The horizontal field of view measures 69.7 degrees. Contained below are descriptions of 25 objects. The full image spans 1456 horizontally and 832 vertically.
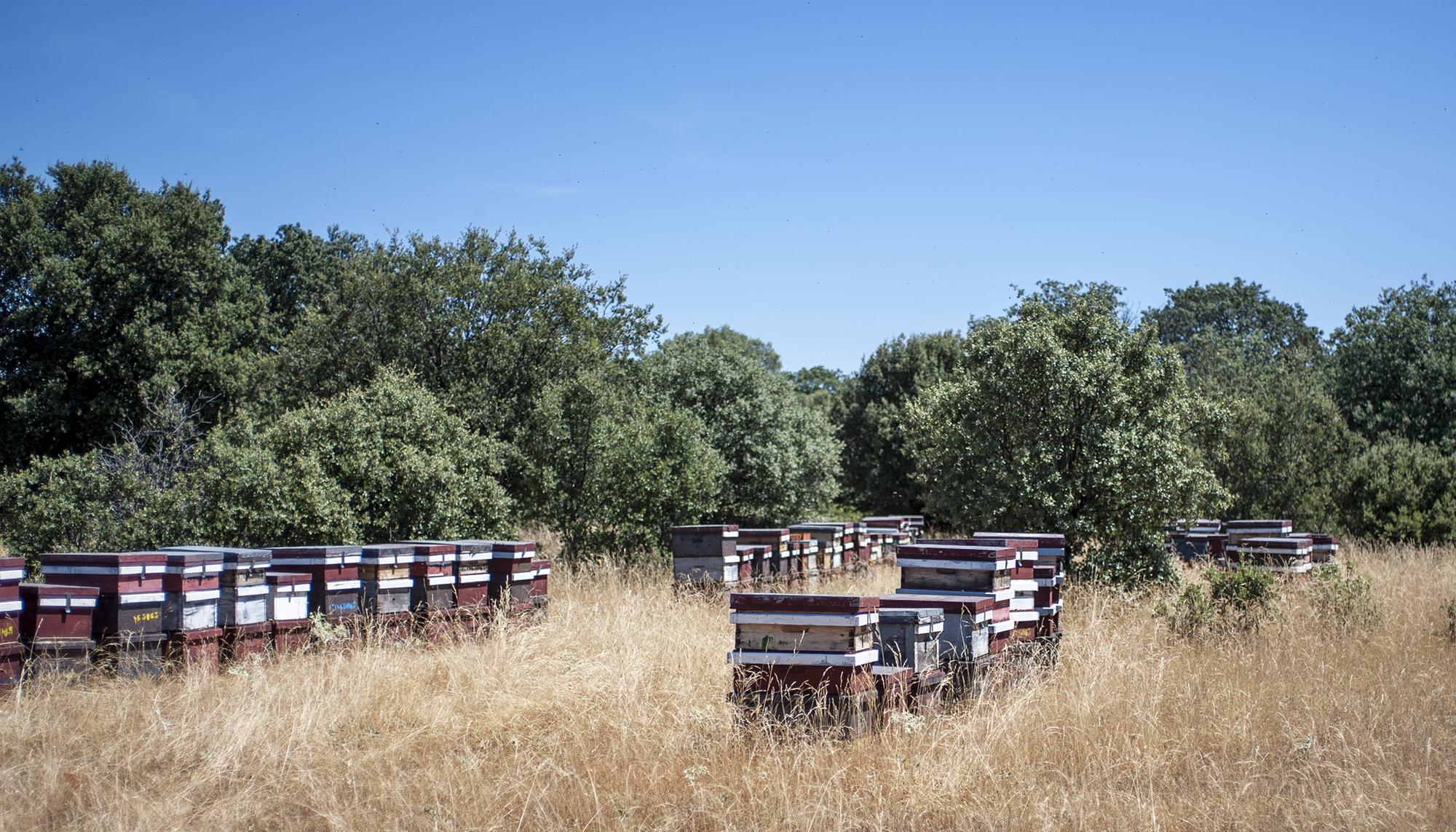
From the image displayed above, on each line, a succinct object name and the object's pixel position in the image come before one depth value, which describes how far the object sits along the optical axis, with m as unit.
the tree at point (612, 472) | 18.89
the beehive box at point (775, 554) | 15.28
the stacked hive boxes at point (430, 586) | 11.17
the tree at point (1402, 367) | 30.91
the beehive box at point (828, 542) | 17.12
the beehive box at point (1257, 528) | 16.72
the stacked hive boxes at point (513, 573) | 11.97
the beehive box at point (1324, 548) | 16.92
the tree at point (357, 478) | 14.52
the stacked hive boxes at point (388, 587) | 10.73
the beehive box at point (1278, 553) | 15.11
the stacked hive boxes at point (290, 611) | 10.05
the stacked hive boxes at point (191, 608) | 9.16
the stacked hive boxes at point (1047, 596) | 9.54
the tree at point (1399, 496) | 21.83
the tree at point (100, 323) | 26.67
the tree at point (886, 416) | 35.53
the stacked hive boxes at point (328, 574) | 10.42
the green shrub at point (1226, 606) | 10.85
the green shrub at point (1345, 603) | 11.40
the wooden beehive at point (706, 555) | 14.04
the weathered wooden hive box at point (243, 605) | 9.66
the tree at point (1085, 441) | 13.87
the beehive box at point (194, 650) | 9.17
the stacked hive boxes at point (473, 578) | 11.65
